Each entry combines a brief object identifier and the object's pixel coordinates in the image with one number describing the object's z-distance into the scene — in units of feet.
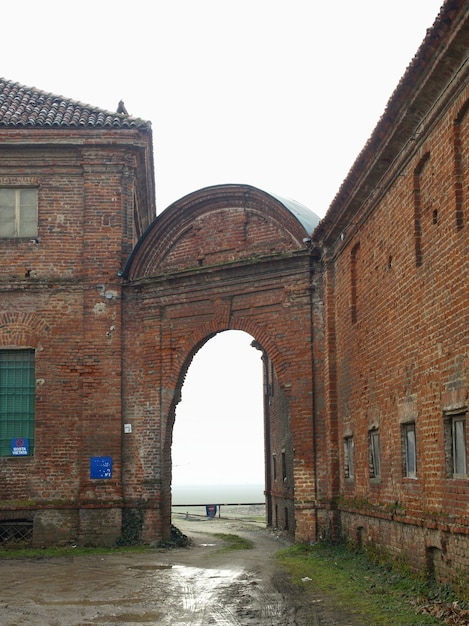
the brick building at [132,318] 58.49
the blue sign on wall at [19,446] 67.21
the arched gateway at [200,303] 62.69
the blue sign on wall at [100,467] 66.85
